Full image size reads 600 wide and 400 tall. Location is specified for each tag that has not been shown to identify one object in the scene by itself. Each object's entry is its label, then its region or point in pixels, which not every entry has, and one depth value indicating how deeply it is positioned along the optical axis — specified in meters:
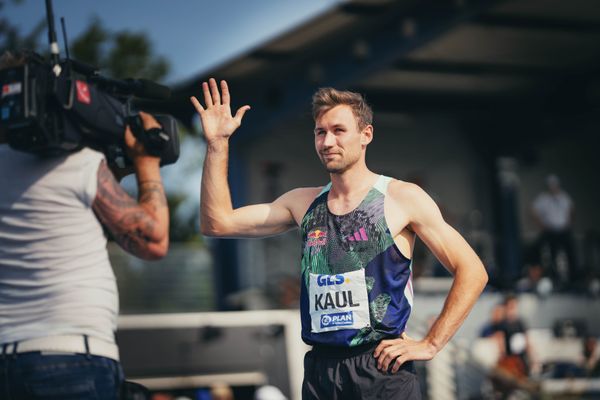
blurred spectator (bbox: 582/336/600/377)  15.08
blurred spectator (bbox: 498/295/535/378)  14.48
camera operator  3.52
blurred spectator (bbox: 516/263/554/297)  17.55
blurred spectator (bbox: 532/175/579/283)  18.08
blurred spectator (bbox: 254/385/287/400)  11.57
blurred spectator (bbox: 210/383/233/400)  13.31
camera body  3.53
